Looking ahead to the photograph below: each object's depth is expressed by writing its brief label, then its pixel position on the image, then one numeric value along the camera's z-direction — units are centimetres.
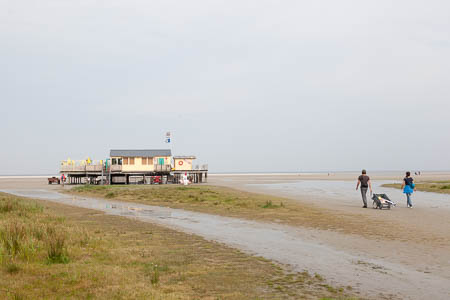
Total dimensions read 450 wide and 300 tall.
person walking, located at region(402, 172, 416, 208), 2256
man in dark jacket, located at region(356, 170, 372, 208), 2244
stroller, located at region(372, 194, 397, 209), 2147
